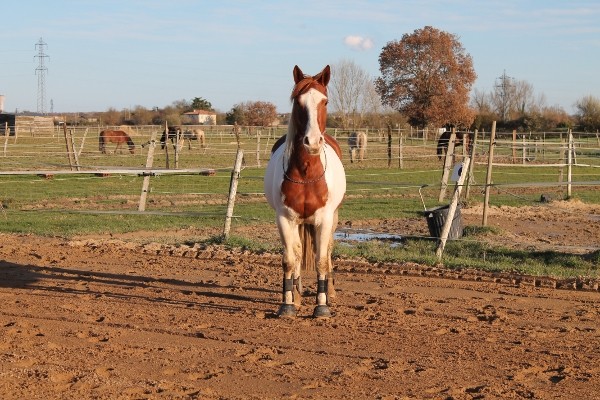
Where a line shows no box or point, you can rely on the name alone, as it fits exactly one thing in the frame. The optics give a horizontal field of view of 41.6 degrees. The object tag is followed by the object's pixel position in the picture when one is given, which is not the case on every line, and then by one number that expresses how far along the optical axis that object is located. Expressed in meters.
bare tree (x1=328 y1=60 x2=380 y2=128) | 58.38
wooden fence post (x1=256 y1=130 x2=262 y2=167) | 28.50
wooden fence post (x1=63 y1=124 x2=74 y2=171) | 25.20
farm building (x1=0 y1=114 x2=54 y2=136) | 52.40
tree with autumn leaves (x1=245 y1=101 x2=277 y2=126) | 65.25
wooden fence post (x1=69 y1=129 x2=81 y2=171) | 24.83
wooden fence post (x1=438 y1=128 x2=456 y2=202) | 14.66
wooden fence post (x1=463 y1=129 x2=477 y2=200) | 15.26
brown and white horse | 7.10
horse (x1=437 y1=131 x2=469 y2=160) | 31.40
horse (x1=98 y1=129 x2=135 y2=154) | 33.53
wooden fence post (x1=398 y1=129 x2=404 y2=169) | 29.39
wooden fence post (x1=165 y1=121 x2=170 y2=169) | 26.66
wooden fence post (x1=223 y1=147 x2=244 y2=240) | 12.70
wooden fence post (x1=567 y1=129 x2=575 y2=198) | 18.94
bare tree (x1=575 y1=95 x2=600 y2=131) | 57.78
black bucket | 12.24
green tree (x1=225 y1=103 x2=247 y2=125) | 66.94
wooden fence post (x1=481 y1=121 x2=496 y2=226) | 14.21
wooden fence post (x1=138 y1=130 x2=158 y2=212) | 14.46
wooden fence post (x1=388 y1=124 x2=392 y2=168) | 30.10
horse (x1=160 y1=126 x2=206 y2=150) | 35.62
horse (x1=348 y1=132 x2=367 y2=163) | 31.19
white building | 74.88
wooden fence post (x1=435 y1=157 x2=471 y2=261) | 11.25
